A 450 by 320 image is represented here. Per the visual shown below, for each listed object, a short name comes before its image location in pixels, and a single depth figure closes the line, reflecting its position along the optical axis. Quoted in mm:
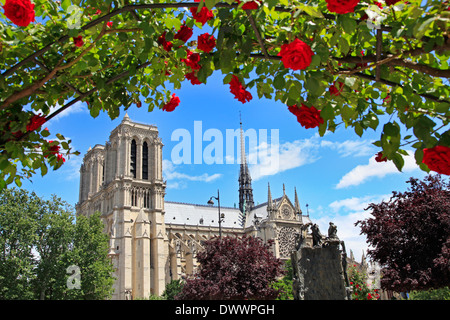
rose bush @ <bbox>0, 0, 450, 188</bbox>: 3391
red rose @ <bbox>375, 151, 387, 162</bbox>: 4475
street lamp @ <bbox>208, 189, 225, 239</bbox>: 27156
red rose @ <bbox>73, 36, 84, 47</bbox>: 4527
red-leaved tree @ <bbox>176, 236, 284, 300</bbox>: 26312
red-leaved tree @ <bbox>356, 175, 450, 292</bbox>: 18094
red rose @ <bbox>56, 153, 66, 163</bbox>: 6097
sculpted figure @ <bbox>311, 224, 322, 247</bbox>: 12992
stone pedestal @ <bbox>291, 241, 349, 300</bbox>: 12109
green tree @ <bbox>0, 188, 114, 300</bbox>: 32438
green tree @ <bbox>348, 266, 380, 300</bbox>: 24506
